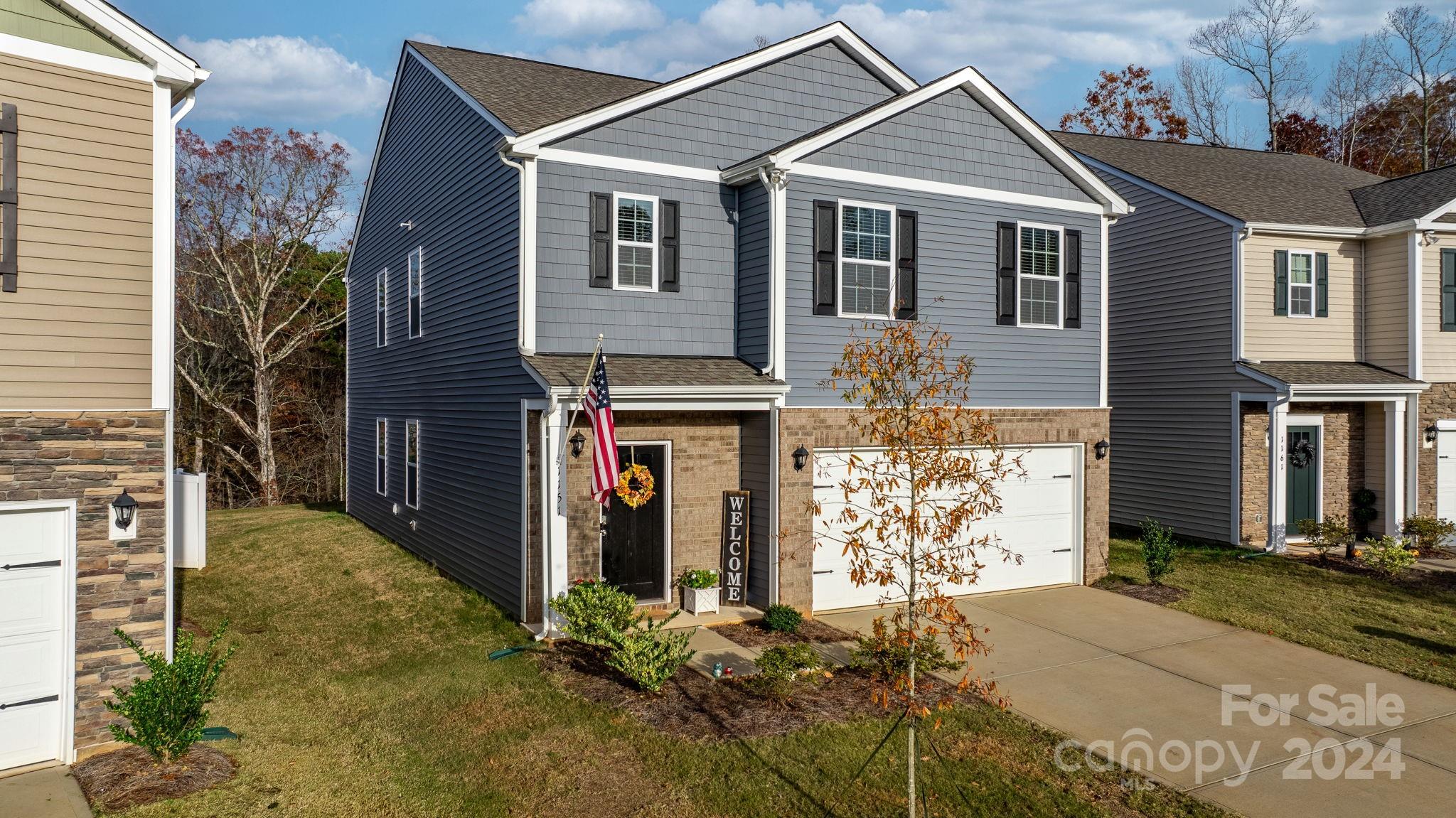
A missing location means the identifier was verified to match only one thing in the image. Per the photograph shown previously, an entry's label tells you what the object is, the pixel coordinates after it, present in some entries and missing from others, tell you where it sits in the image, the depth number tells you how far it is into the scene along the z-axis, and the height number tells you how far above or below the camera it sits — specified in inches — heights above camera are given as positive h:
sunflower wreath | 453.1 -36.7
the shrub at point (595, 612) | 383.9 -84.9
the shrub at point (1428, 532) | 652.7 -84.5
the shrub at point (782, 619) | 441.1 -99.2
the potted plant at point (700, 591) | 465.7 -91.3
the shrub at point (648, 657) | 349.1 -94.6
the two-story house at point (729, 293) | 454.0 +61.7
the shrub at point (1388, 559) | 570.3 -90.8
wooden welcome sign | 482.6 -74.1
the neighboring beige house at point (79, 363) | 286.7 +13.6
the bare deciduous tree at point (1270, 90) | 1435.8 +494.3
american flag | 391.5 -10.7
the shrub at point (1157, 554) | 535.8 -82.3
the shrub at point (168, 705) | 269.9 -87.0
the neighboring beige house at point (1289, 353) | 665.6 +43.0
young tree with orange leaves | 234.4 -14.8
